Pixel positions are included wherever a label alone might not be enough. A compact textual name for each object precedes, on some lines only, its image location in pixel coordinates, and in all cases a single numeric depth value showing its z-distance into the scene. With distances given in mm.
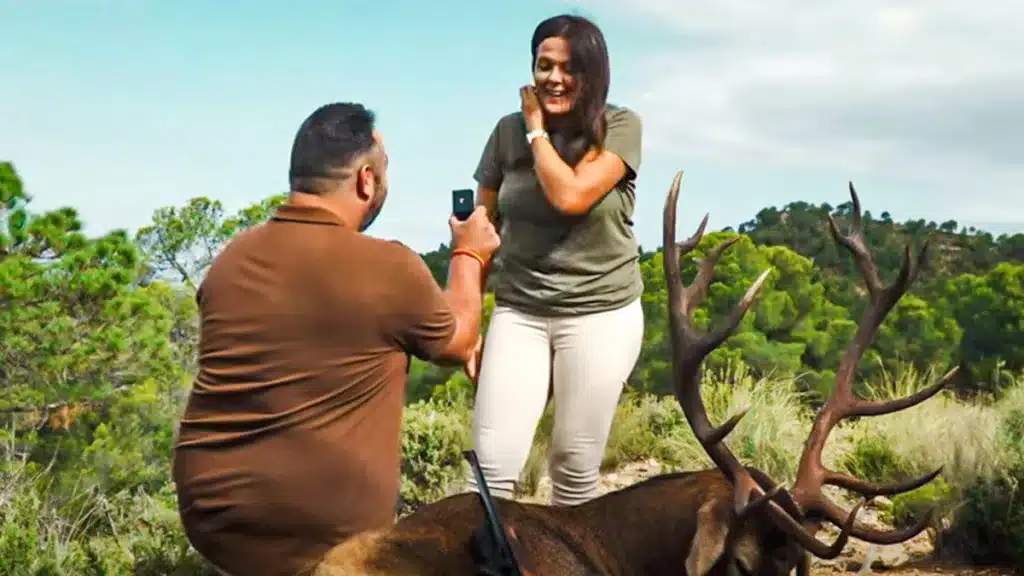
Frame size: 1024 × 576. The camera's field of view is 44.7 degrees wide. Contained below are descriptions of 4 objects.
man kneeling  2957
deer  3021
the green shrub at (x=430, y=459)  9219
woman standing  4125
